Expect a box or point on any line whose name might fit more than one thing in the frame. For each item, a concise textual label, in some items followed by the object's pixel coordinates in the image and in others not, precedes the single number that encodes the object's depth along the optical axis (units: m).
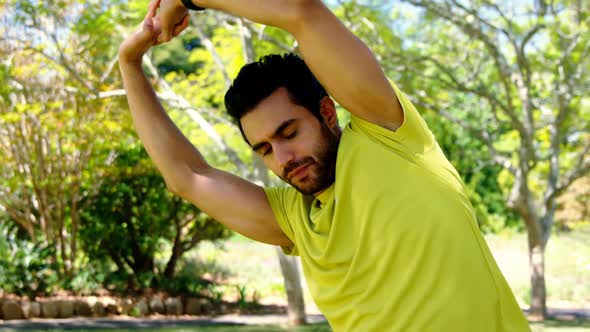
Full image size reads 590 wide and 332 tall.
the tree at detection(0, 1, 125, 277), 10.92
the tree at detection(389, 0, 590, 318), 9.86
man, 1.27
